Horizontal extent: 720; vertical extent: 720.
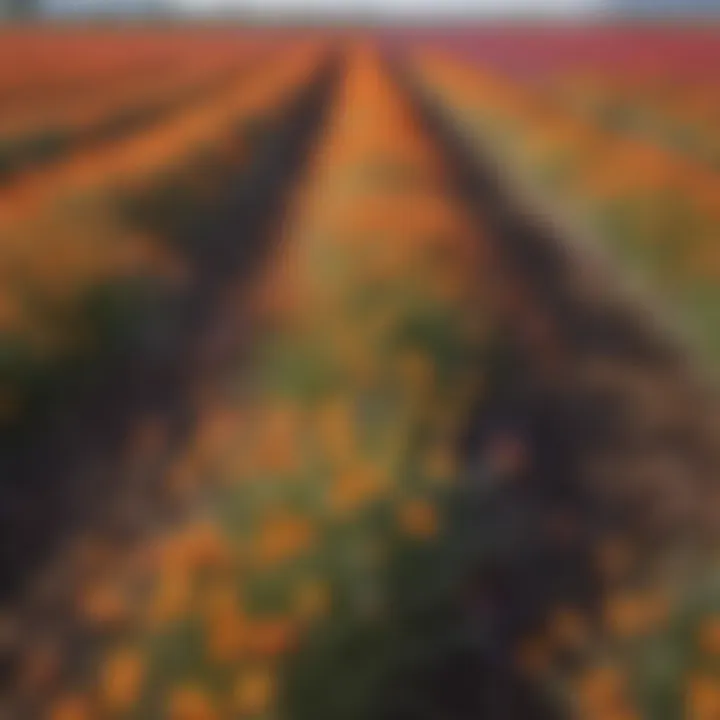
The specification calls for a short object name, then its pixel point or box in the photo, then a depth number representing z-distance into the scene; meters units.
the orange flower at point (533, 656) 6.30
